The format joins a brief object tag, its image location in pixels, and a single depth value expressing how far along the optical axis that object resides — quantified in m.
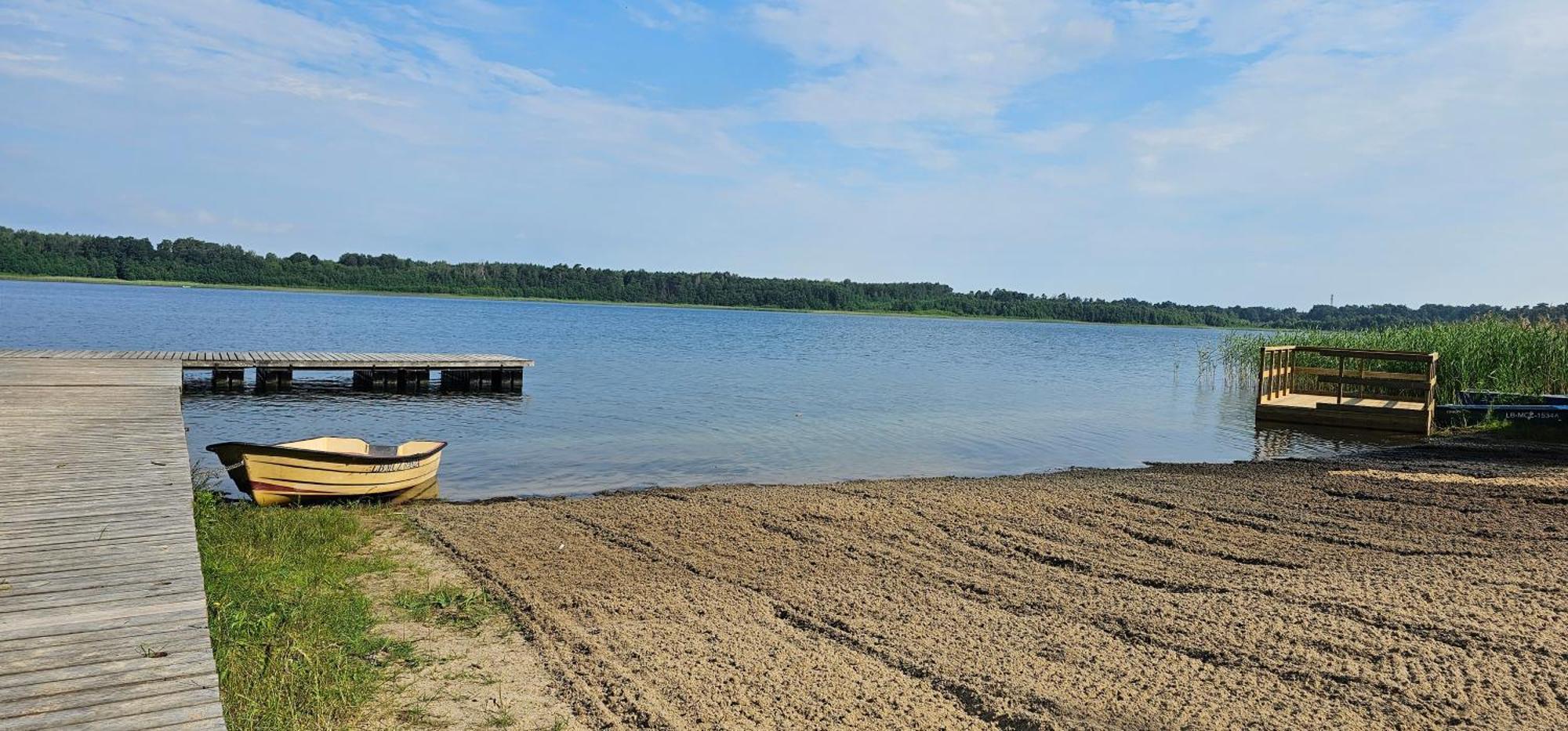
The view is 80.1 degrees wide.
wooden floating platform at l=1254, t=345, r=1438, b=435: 19.16
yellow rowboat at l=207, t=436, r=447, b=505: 10.20
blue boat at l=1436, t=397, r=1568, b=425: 17.39
